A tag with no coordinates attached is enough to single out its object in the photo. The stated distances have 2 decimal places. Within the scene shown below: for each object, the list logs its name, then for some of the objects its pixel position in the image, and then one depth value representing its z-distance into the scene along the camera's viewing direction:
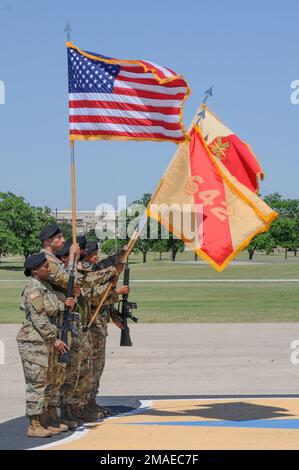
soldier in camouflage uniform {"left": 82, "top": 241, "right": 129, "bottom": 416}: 18.01
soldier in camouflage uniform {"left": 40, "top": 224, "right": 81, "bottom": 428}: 16.59
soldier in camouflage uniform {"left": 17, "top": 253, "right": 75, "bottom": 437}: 16.19
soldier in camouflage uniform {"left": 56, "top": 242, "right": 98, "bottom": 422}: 17.25
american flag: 17.51
